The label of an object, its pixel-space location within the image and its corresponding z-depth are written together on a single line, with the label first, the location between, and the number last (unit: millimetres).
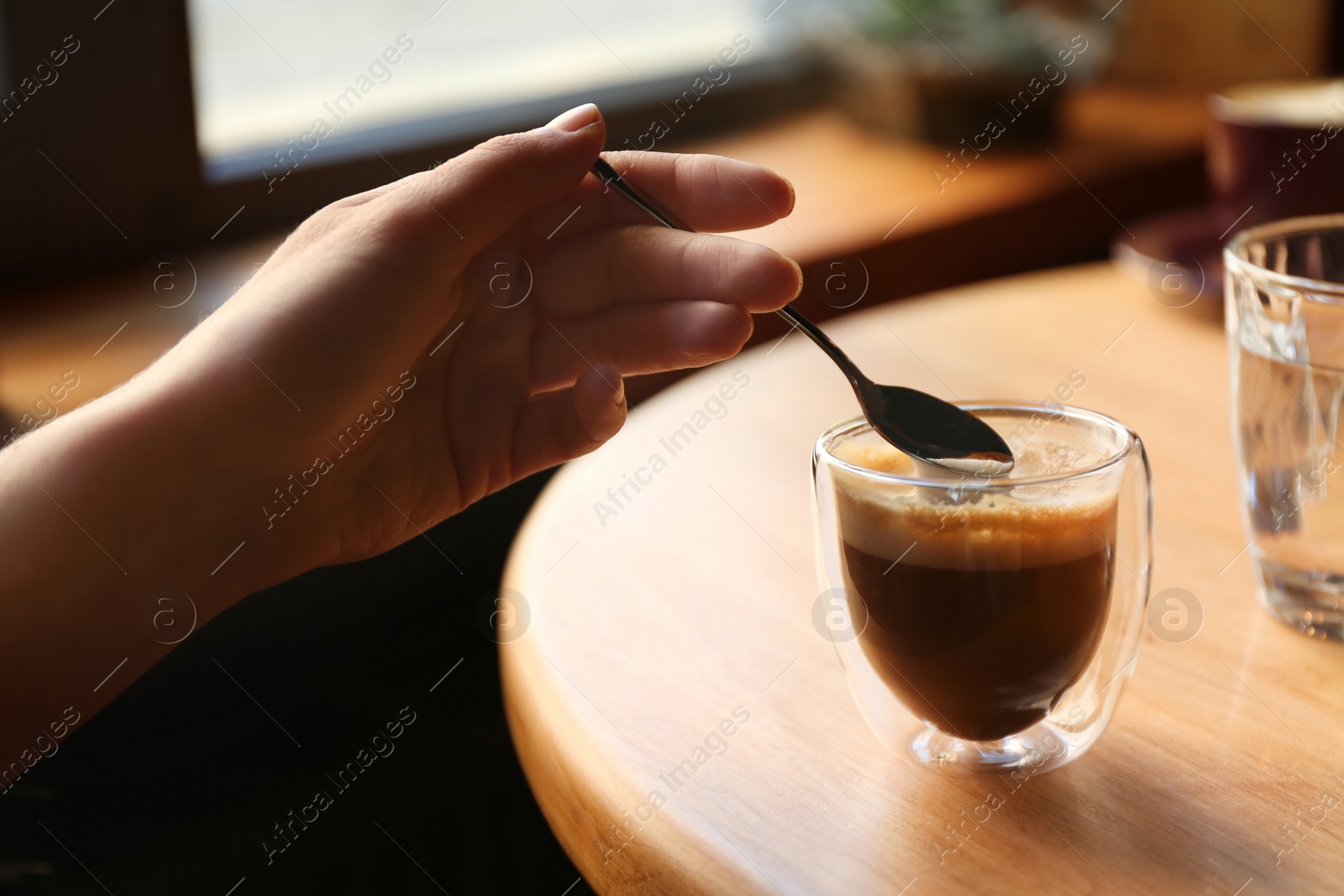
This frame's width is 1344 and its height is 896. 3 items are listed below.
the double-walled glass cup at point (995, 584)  535
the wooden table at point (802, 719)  502
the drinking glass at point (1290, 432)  635
